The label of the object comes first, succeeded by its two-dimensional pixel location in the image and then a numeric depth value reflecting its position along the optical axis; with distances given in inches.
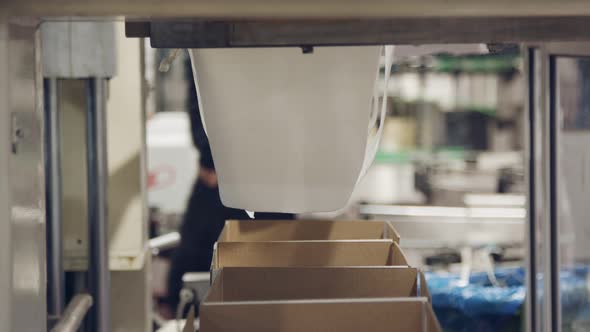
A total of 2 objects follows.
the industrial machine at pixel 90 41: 74.8
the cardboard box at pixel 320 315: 95.2
